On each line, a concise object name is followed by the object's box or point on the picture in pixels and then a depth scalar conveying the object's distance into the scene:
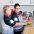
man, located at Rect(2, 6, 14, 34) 2.29
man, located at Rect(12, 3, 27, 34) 2.32
